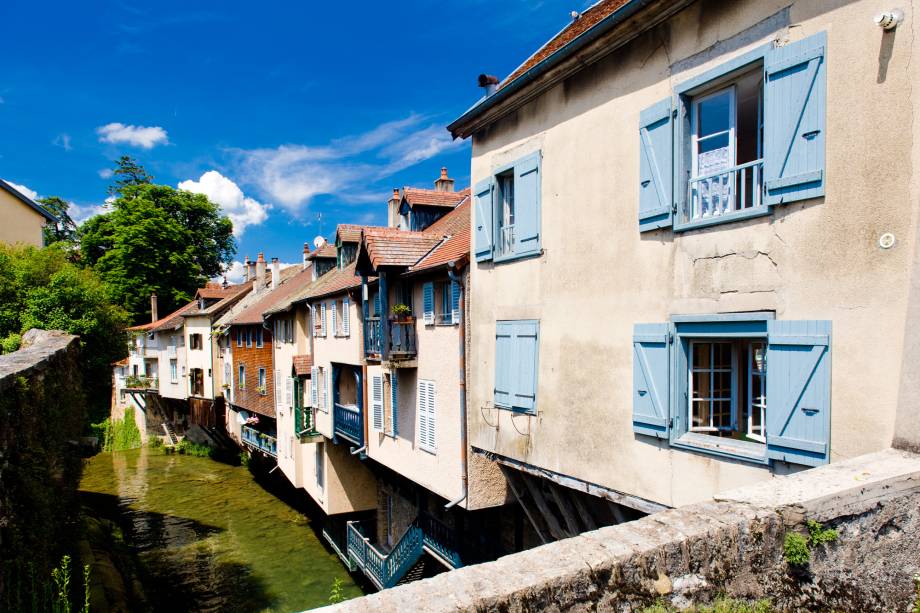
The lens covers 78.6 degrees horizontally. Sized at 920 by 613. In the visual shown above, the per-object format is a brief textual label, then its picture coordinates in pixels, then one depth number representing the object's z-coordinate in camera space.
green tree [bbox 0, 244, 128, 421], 19.61
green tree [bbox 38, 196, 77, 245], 52.06
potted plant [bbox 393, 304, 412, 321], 13.03
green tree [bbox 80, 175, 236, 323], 42.69
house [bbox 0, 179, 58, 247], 26.23
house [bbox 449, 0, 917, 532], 4.77
